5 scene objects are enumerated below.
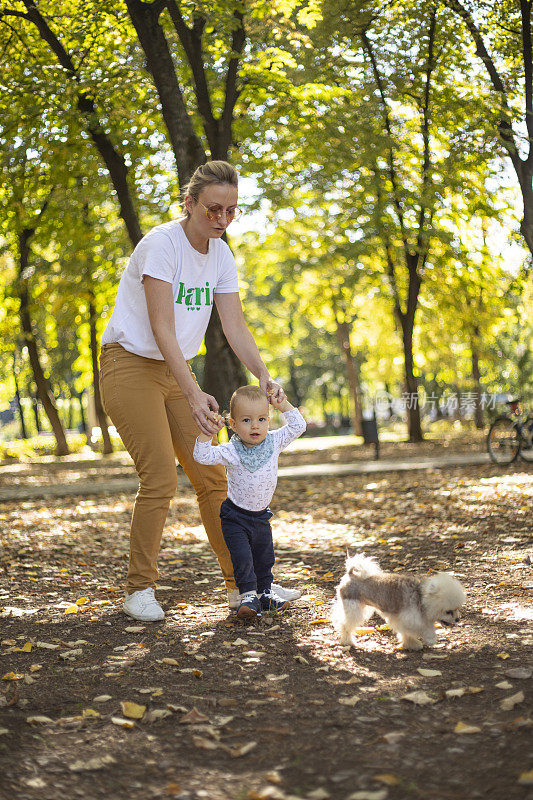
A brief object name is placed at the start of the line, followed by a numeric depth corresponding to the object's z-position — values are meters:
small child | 4.16
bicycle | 12.73
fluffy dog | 3.64
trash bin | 15.95
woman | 4.18
